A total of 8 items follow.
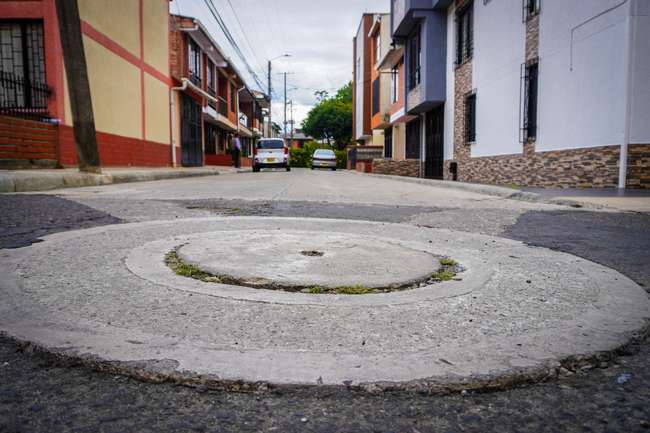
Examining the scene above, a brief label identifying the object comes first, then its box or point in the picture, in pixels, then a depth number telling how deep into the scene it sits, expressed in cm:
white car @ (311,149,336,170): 3612
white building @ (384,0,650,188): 809
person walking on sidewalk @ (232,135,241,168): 2895
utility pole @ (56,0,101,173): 888
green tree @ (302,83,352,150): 6150
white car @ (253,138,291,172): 2641
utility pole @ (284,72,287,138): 6017
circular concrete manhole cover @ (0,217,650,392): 135
